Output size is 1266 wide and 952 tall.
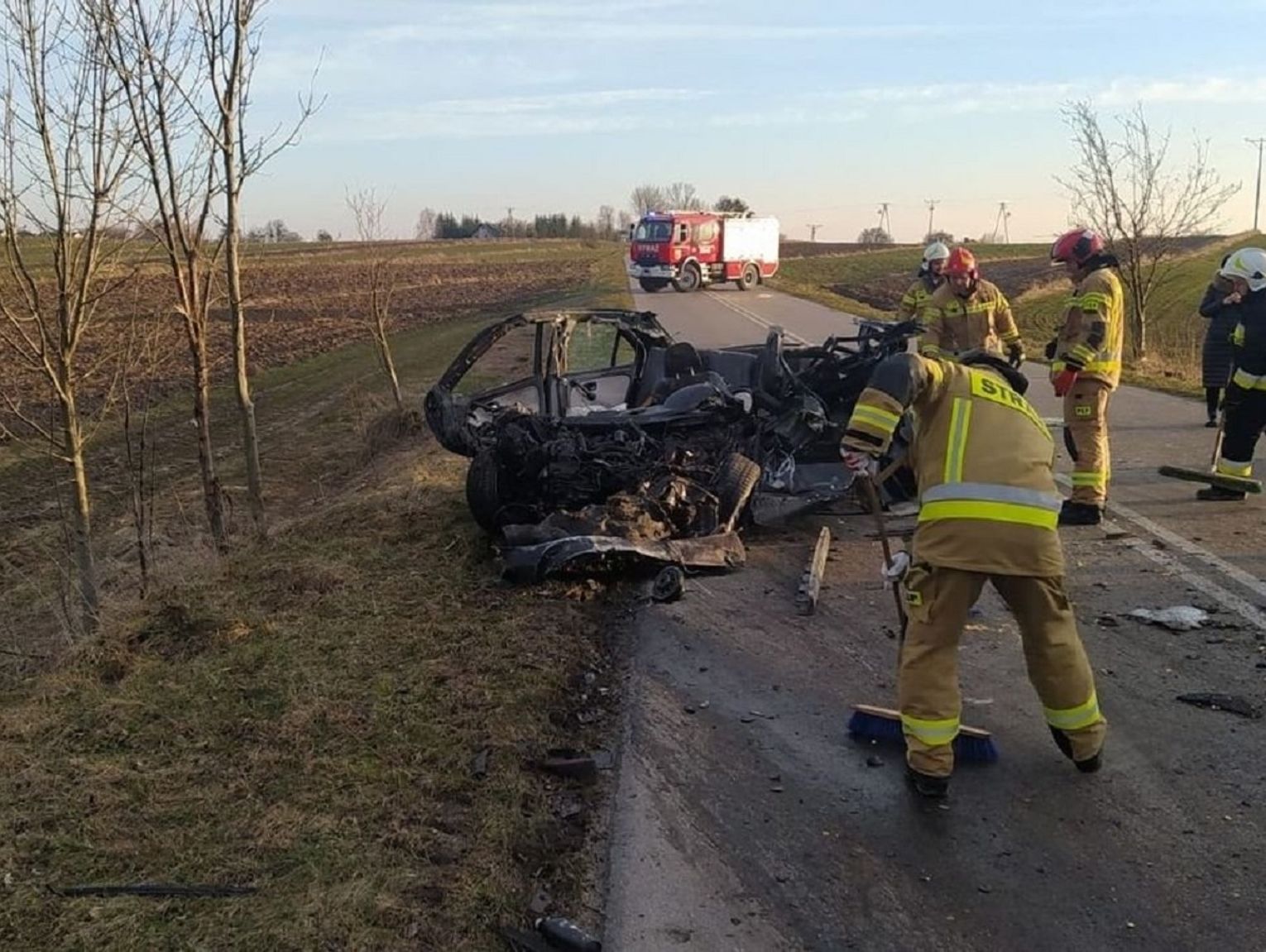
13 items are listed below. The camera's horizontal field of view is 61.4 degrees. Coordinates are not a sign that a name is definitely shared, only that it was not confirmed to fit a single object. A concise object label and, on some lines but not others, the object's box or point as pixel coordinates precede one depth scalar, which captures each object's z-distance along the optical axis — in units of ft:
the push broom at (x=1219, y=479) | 24.23
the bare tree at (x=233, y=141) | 22.81
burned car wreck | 20.93
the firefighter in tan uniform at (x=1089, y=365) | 22.54
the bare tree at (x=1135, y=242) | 61.21
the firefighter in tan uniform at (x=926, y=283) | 31.58
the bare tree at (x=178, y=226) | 21.25
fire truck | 107.86
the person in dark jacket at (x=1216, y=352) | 31.89
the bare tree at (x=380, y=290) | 46.26
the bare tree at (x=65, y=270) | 19.75
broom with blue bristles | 12.94
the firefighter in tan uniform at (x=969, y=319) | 27.17
